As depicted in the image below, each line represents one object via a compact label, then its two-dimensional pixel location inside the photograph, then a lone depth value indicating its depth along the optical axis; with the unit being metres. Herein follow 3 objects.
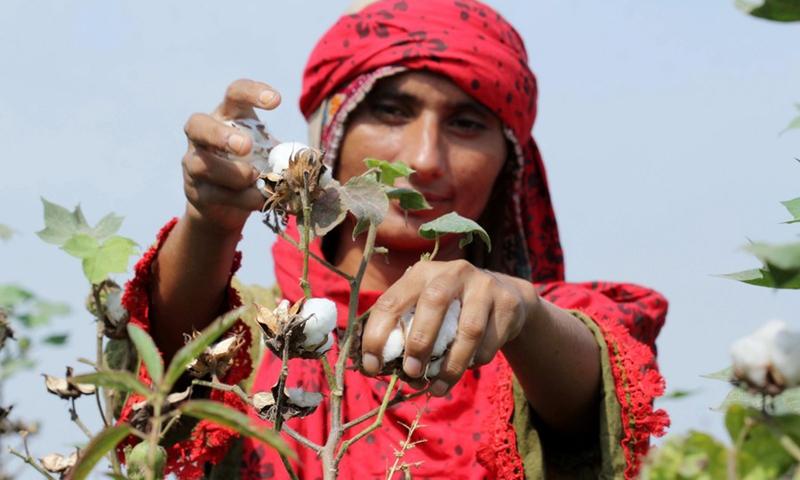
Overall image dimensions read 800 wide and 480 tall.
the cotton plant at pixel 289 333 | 1.22
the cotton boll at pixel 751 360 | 1.07
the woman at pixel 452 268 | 2.73
